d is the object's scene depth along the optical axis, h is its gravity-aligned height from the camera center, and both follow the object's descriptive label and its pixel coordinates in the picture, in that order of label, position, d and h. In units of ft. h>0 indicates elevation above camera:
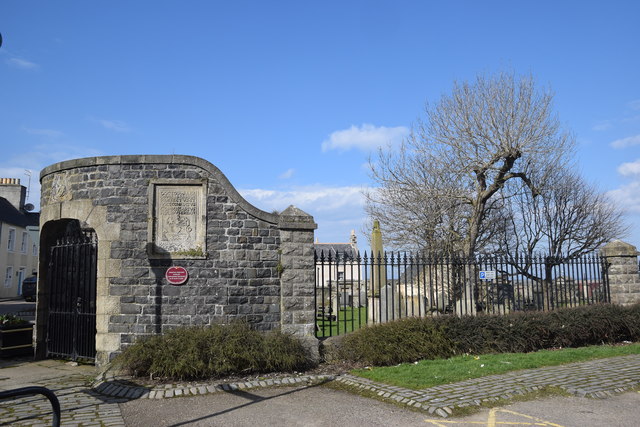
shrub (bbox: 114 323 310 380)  25.34 -4.36
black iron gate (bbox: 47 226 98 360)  32.07 -1.59
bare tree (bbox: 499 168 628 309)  63.41 +6.28
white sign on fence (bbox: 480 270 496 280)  38.78 -0.46
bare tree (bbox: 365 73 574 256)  51.26 +10.21
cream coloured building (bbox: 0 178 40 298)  108.27 +7.97
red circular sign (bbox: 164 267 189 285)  29.53 -0.16
